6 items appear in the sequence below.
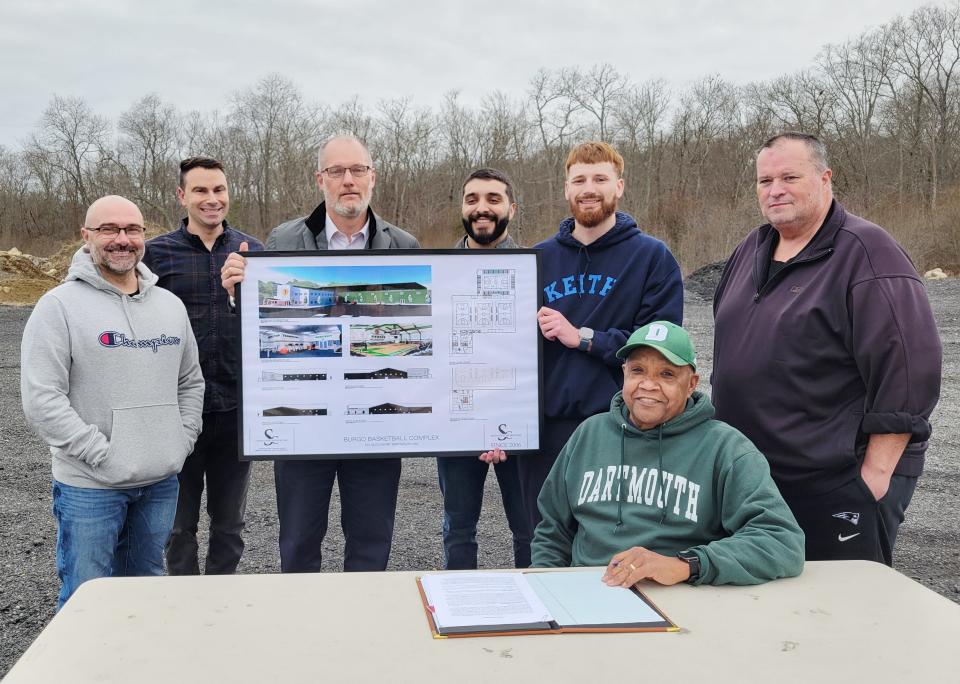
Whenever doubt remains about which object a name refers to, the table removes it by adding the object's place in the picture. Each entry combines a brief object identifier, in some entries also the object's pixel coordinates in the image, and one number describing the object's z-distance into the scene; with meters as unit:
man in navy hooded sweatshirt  4.02
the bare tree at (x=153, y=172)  54.50
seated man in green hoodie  2.80
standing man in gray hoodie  3.58
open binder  2.19
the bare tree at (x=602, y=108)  50.50
